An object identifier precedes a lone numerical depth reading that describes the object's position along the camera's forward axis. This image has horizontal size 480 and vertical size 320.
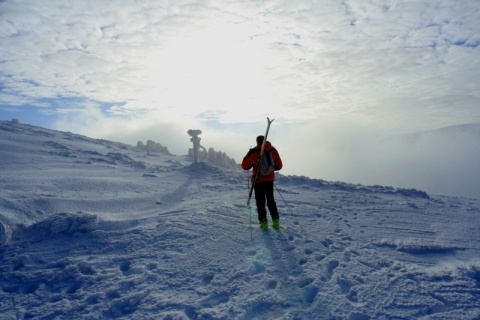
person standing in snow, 7.62
